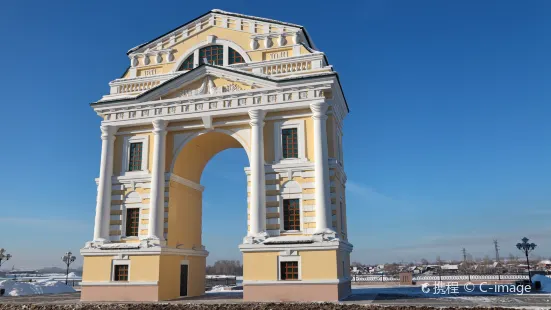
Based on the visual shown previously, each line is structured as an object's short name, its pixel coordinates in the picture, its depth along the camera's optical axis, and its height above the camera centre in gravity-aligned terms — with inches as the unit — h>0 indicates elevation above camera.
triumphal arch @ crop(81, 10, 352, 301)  849.5 +199.7
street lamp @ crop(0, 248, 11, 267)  1588.7 +1.2
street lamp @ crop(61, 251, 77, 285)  1777.4 -10.9
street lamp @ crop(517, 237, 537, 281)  1343.5 +6.4
